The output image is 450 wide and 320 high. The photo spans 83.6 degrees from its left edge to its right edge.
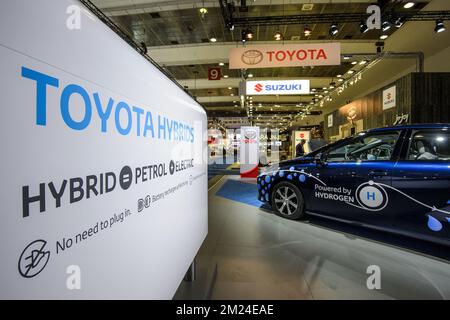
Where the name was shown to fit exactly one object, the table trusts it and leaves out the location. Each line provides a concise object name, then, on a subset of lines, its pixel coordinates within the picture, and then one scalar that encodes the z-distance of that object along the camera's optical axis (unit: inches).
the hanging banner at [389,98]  333.1
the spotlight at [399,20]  238.0
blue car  99.0
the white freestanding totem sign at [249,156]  380.7
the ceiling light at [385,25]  237.8
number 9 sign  408.2
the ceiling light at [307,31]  274.2
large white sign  22.7
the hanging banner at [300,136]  615.2
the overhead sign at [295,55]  244.4
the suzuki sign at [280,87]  322.0
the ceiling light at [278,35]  284.8
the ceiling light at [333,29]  256.5
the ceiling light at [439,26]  243.7
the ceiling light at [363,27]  244.6
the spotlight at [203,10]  259.4
